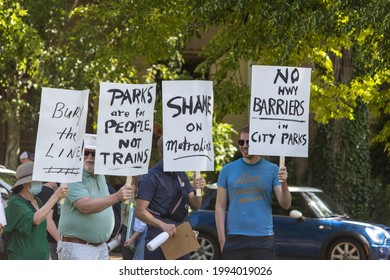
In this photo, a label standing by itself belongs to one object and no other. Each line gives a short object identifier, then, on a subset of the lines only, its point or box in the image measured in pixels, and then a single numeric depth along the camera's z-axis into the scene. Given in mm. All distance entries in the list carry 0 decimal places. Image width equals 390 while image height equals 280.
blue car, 32446
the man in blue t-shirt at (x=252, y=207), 16721
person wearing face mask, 15921
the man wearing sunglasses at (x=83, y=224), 16147
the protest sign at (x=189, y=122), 17008
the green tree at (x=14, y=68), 31963
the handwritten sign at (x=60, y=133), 16163
